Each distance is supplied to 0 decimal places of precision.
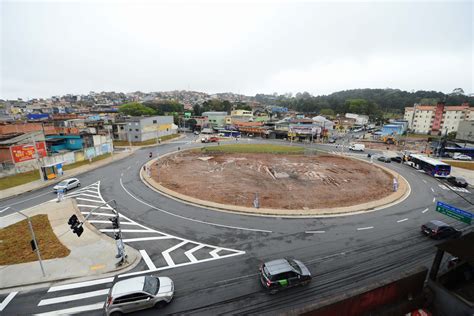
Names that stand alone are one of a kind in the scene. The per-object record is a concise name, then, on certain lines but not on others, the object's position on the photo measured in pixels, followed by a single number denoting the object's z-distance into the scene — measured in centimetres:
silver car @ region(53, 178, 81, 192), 2716
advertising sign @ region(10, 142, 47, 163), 3316
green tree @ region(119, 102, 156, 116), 11362
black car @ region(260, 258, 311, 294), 1222
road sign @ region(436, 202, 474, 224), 1772
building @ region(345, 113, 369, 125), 11850
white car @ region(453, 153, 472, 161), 4811
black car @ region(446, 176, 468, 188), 3140
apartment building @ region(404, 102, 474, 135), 8431
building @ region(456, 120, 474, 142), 6844
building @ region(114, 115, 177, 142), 6594
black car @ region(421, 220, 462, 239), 1759
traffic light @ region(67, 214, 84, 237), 1125
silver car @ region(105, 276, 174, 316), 1083
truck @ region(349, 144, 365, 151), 5762
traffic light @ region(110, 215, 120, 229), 1388
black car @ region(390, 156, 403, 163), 4650
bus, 3472
